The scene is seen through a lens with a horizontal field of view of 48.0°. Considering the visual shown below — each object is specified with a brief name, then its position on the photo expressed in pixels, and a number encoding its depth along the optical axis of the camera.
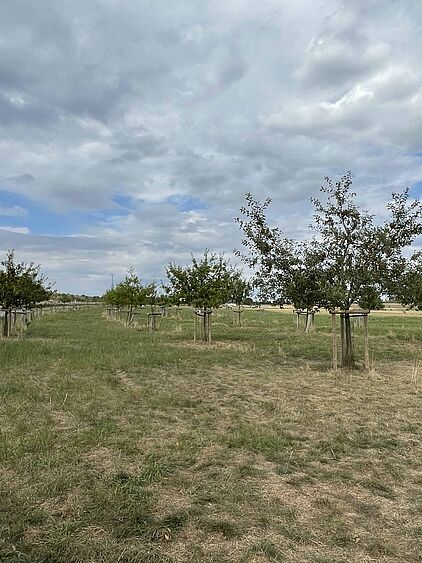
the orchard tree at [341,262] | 12.37
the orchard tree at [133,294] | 32.97
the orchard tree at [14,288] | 21.83
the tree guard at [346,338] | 12.48
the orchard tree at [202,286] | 21.33
